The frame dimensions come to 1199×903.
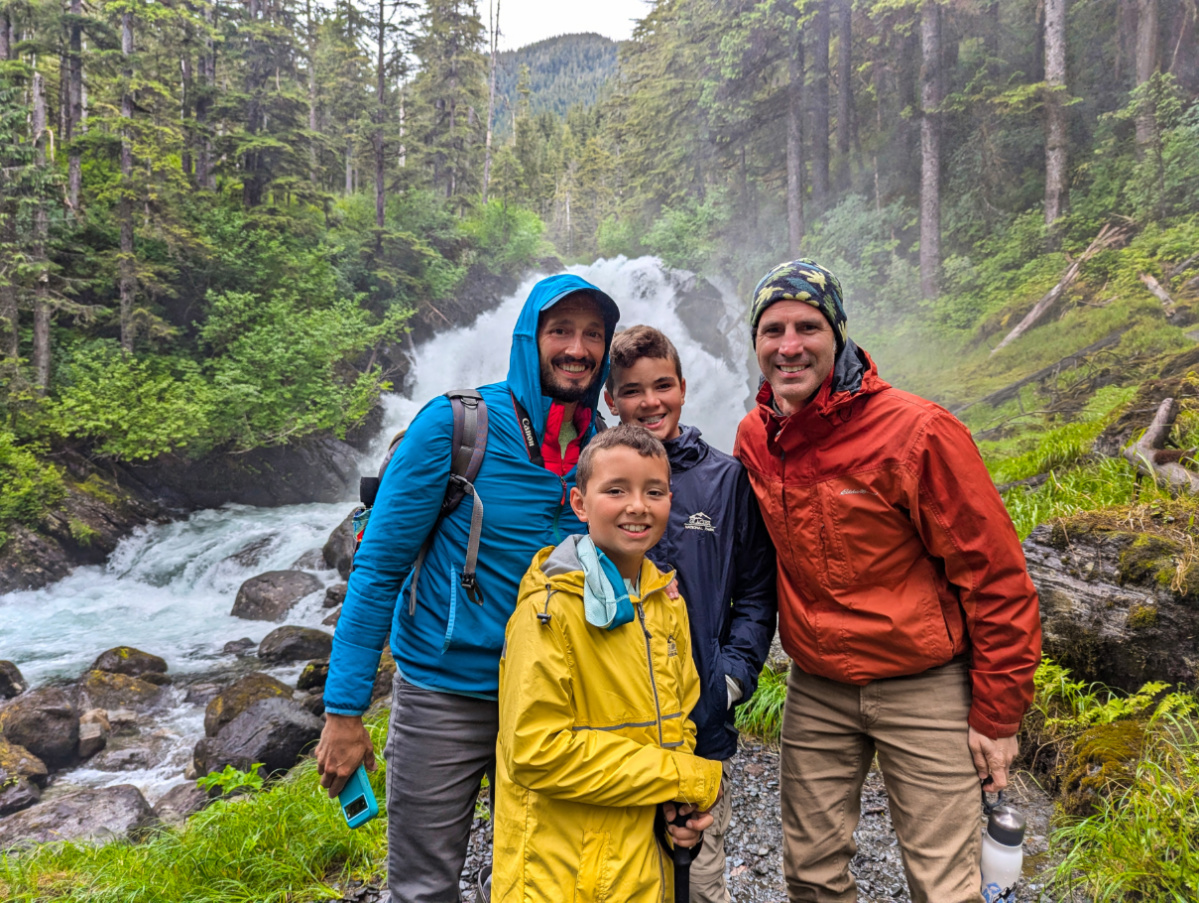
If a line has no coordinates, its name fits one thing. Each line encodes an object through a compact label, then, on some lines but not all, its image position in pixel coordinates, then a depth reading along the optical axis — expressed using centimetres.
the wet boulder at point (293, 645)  871
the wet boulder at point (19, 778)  584
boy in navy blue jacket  181
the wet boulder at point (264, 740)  597
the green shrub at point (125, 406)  1161
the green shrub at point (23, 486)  1017
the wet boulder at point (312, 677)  757
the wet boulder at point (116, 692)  761
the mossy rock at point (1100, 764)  287
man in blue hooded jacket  181
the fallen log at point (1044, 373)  893
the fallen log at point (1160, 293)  828
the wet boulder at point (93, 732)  680
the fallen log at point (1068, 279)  959
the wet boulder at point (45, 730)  662
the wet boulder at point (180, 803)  562
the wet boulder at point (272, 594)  1002
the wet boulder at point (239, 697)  665
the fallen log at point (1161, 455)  420
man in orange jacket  167
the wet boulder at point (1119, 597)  322
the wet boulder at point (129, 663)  825
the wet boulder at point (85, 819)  507
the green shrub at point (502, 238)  2328
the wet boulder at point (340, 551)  1095
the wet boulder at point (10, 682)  772
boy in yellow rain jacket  143
